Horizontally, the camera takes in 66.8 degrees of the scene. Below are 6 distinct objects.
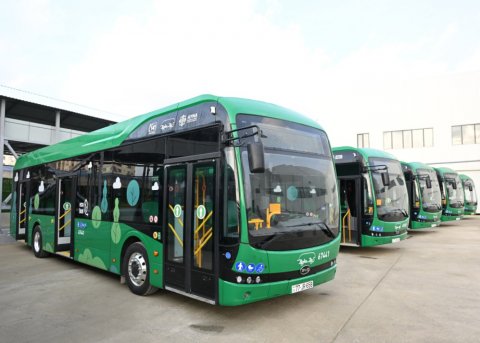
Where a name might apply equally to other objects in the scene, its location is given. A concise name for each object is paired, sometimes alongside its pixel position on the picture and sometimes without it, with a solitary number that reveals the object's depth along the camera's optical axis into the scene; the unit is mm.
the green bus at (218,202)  4668
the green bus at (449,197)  19406
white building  30969
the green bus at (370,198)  10539
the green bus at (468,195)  23297
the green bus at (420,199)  15297
